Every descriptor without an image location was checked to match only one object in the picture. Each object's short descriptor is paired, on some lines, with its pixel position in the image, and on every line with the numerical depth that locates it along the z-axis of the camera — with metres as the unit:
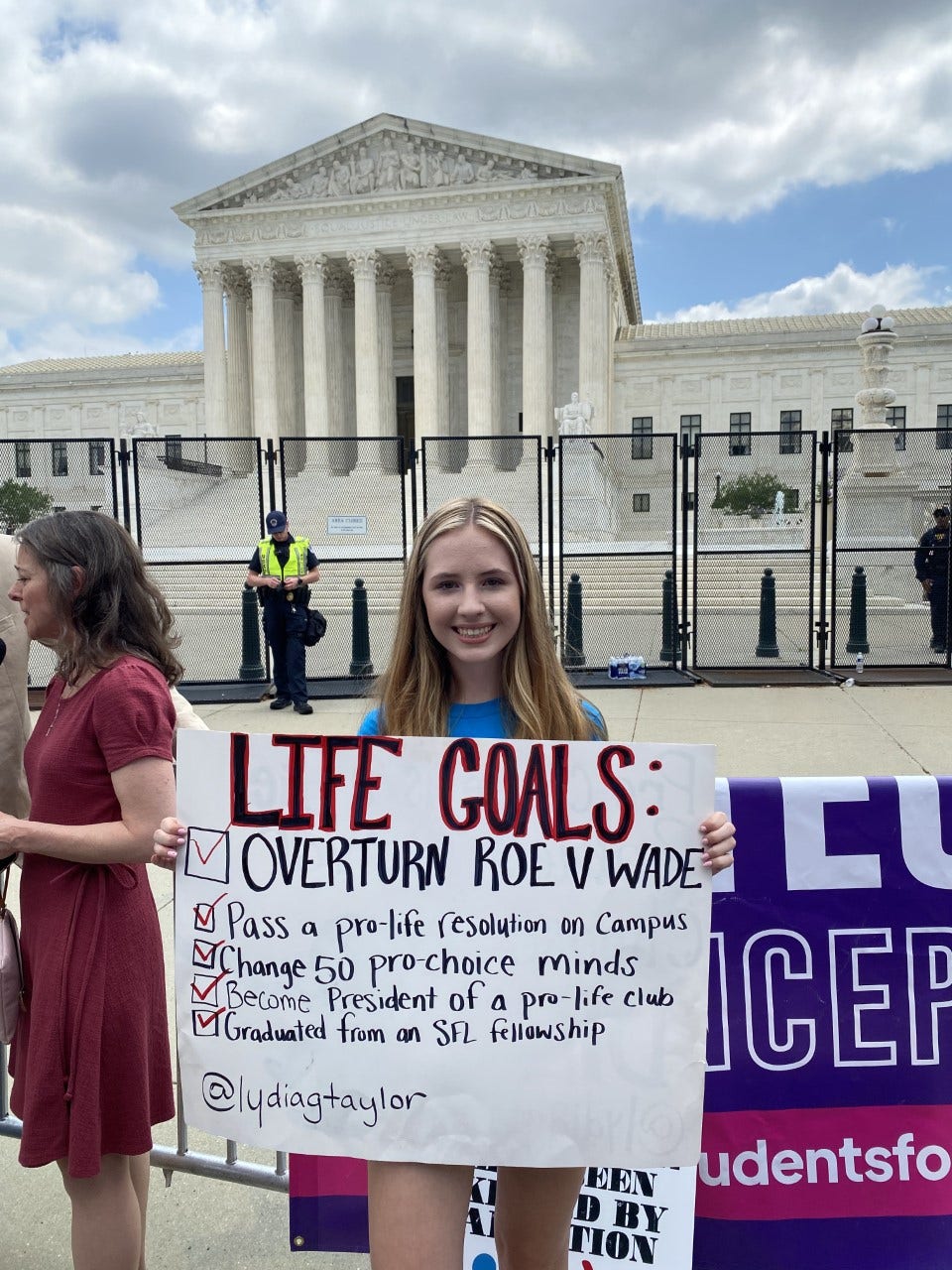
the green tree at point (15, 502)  11.20
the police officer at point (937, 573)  11.52
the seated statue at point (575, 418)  31.61
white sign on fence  11.56
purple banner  2.23
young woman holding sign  1.76
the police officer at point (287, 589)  9.36
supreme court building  43.75
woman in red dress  1.93
